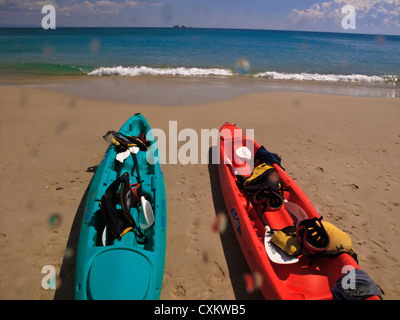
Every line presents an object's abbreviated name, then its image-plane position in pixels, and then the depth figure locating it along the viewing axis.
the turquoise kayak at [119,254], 2.67
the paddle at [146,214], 3.52
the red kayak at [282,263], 3.06
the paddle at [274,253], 3.31
